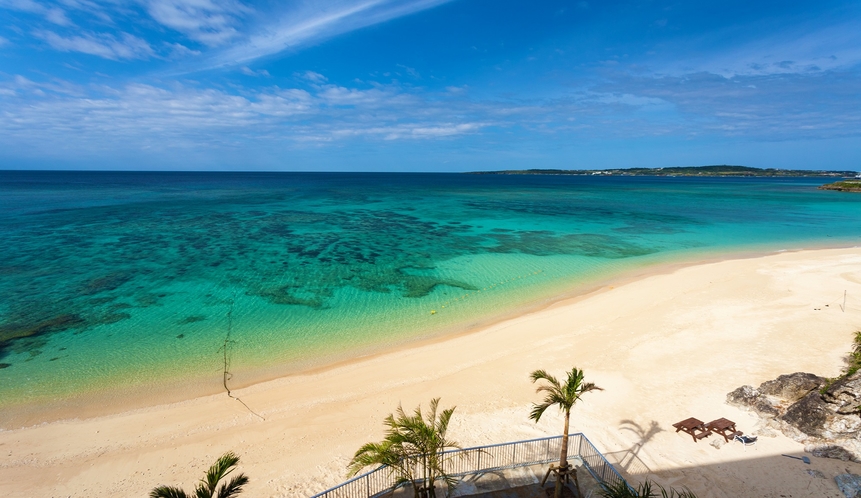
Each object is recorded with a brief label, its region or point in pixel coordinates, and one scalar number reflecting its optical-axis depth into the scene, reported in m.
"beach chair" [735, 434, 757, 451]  11.34
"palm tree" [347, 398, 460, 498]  7.96
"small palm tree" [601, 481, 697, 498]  7.02
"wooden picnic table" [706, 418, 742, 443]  11.61
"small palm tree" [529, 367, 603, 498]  9.17
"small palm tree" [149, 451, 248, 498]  6.32
